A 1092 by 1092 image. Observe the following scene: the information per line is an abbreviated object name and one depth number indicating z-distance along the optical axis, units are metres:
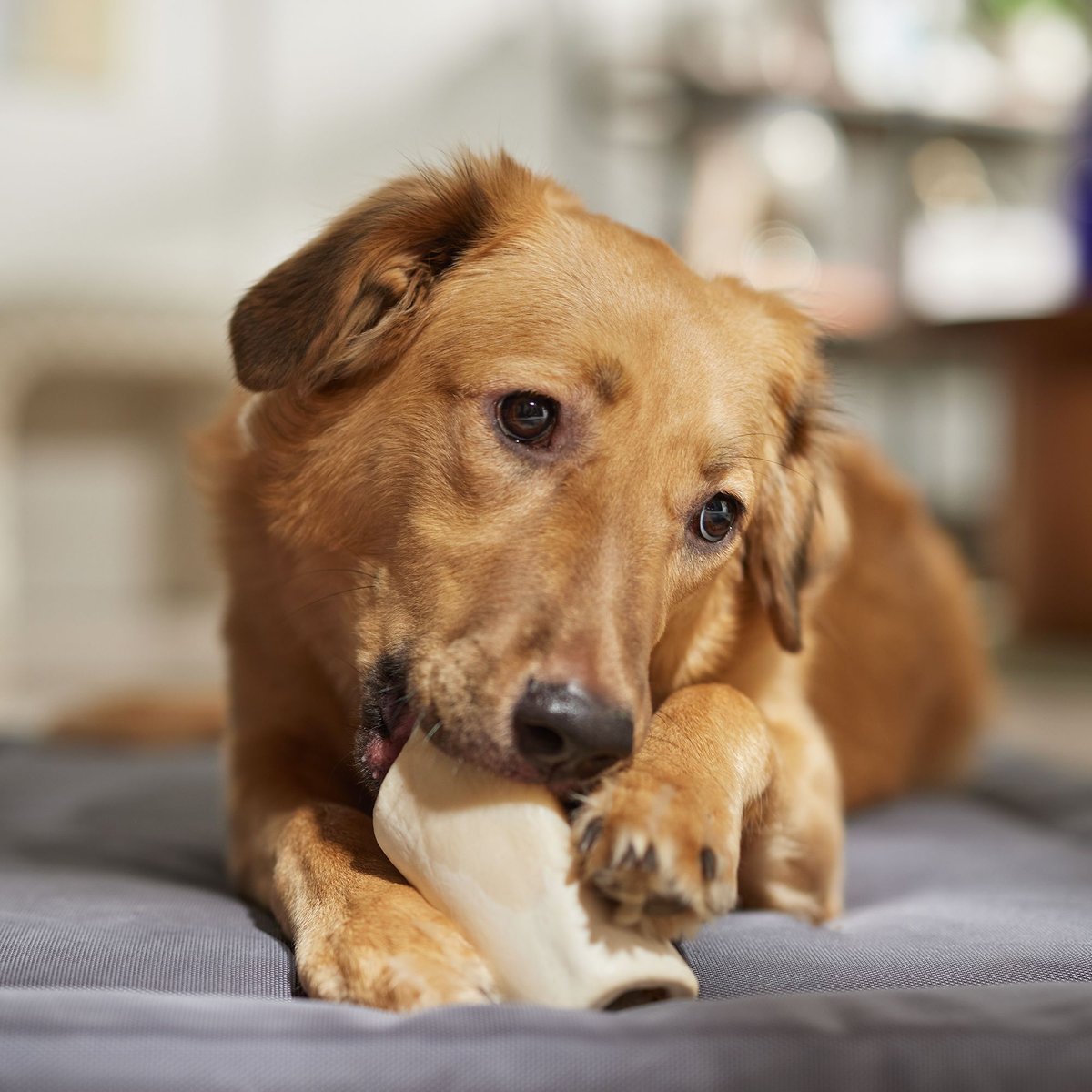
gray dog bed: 1.03
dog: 1.24
